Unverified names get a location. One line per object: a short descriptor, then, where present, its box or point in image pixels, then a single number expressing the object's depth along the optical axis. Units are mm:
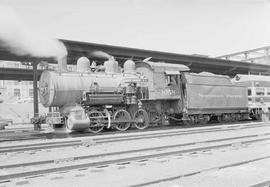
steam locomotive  14383
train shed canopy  20647
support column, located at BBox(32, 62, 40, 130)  19895
